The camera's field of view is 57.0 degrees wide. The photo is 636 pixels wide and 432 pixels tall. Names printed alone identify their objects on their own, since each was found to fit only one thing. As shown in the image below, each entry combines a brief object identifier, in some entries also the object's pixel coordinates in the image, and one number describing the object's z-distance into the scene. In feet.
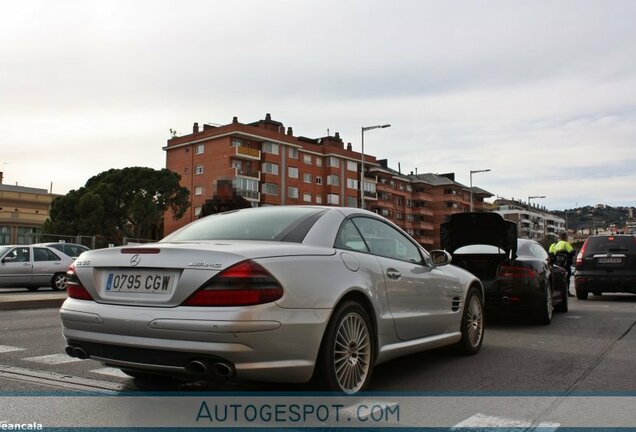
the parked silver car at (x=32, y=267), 52.42
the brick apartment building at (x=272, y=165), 221.46
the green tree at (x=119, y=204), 169.58
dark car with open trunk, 27.35
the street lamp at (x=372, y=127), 114.15
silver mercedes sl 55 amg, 11.27
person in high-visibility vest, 51.83
